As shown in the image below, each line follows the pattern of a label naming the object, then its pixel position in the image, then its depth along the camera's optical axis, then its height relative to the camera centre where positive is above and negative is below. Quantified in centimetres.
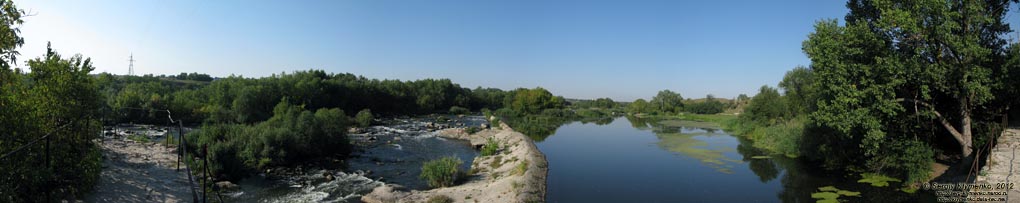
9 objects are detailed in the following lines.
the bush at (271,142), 2158 -233
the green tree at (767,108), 4644 +4
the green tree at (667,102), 11781 +143
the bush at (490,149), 3263 -330
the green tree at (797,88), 3942 +214
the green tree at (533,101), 9462 +93
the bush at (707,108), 11219 -5
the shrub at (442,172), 2123 -332
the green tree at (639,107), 11750 -1
